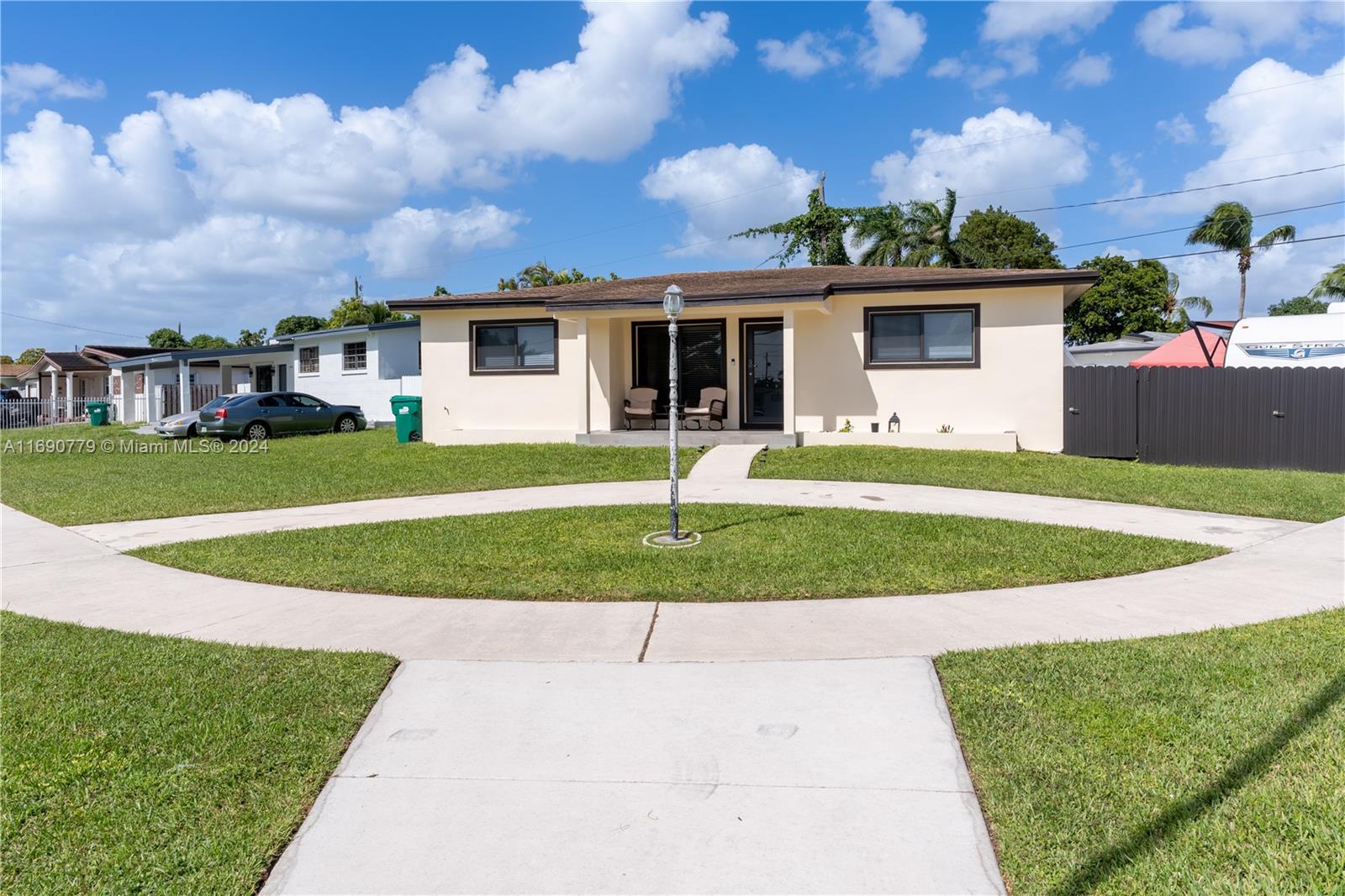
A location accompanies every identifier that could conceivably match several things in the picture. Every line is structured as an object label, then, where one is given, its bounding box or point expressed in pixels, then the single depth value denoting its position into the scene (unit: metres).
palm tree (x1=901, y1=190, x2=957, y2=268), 31.94
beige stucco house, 14.77
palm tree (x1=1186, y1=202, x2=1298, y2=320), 35.34
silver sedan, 22.30
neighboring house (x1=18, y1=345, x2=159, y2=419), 45.09
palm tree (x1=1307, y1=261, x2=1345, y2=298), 38.56
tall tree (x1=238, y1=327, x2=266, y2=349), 64.94
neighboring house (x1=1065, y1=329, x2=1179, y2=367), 25.02
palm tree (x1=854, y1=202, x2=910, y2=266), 32.19
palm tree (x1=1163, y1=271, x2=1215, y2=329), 41.69
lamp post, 7.64
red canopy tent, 17.09
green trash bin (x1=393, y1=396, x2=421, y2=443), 18.16
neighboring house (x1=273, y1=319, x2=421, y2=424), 25.23
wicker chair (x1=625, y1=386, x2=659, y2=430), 16.44
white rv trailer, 14.59
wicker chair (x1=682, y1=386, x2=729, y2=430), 16.06
